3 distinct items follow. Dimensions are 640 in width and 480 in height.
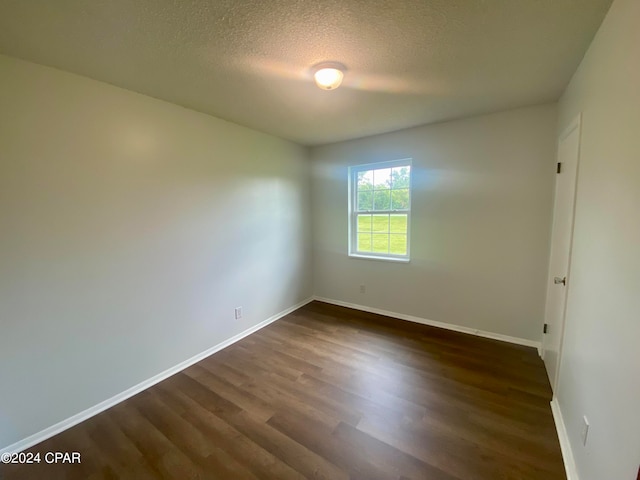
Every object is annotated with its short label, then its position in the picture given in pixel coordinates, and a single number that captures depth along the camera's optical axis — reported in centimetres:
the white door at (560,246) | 182
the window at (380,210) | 337
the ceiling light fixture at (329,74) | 171
